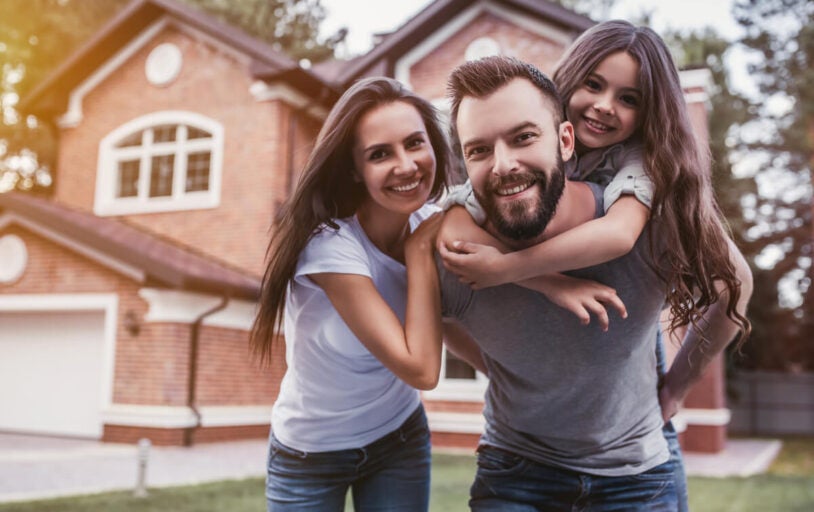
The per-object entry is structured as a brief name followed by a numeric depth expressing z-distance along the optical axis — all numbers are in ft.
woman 7.42
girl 6.79
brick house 39.73
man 6.82
